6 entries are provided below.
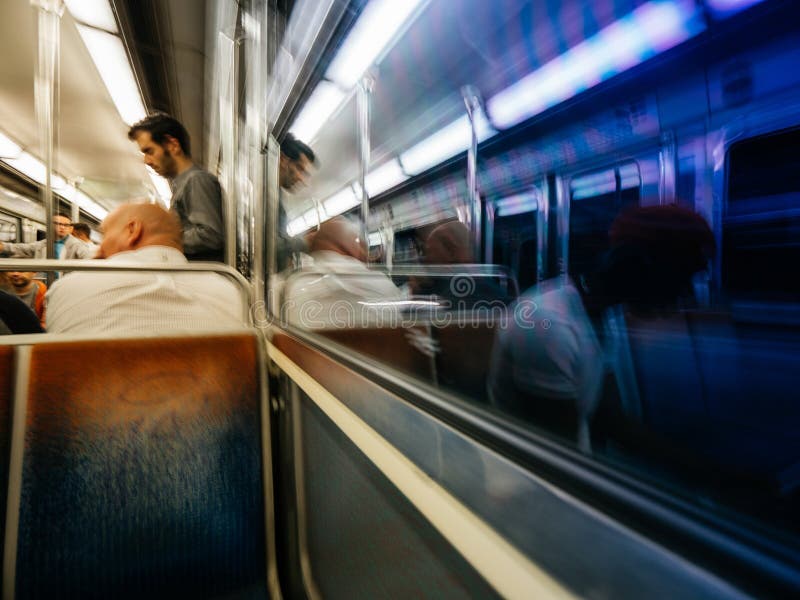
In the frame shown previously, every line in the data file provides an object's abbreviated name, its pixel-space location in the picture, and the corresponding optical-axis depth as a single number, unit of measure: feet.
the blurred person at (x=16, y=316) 4.91
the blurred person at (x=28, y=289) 12.22
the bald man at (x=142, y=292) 4.89
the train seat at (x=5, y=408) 3.57
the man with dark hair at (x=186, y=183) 7.69
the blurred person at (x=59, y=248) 13.57
